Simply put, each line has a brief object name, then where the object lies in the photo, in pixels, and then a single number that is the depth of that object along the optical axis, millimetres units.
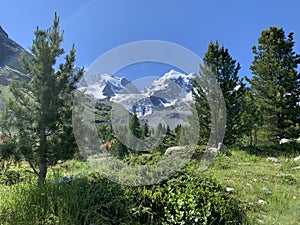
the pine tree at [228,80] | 11242
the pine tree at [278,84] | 11047
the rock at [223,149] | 8344
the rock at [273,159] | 7423
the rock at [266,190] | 4118
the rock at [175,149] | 7302
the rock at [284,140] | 10719
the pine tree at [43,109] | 4918
